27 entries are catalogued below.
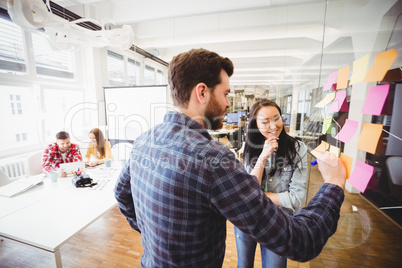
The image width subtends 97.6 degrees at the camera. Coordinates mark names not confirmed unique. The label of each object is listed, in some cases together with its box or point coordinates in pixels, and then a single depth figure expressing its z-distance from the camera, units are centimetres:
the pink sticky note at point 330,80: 97
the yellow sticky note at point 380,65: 64
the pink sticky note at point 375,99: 67
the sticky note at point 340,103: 87
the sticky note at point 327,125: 100
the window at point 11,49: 275
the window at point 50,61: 323
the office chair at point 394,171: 71
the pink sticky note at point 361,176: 73
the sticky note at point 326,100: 98
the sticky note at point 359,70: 73
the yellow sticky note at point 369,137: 70
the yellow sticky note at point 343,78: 86
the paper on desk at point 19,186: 171
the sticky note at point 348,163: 75
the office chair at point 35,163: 246
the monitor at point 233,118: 823
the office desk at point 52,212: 114
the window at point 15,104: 294
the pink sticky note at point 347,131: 80
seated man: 241
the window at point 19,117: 286
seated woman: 291
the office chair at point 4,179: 217
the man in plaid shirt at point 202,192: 49
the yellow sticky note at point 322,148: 98
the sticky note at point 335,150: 84
